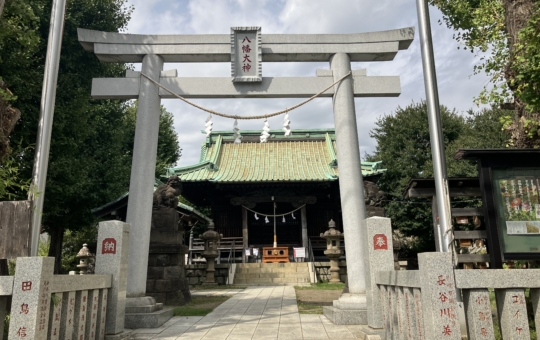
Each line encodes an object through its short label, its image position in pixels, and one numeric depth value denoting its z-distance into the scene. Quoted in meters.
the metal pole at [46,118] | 5.55
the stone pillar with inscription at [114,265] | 6.34
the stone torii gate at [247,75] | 8.53
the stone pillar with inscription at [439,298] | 3.92
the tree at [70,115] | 10.69
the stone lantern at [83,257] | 15.96
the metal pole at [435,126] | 6.36
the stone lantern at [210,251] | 17.72
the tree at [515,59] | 6.55
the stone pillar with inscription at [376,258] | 6.23
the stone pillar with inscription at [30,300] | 4.16
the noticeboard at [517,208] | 6.71
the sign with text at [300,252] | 18.92
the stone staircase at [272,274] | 17.99
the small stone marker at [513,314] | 3.88
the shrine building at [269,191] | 20.84
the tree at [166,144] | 30.98
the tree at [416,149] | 23.75
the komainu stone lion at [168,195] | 11.30
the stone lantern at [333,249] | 17.48
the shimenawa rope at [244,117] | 8.62
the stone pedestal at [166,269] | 10.47
